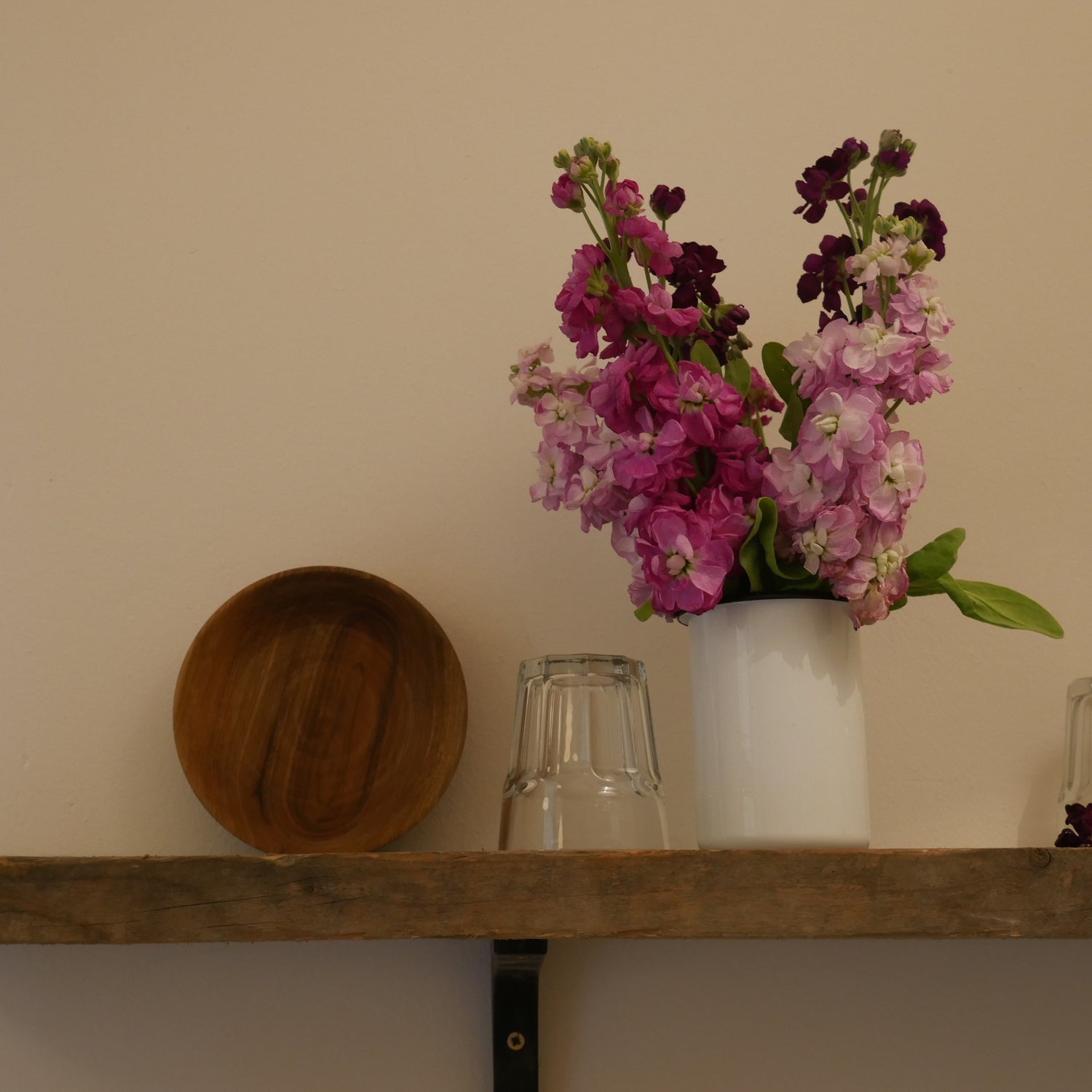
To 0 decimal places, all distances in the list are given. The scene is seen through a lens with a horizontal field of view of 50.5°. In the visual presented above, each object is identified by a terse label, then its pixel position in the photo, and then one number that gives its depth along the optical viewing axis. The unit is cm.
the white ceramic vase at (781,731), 71
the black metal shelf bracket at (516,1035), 82
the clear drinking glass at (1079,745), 86
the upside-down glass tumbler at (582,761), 76
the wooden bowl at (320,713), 83
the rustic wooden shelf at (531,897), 62
